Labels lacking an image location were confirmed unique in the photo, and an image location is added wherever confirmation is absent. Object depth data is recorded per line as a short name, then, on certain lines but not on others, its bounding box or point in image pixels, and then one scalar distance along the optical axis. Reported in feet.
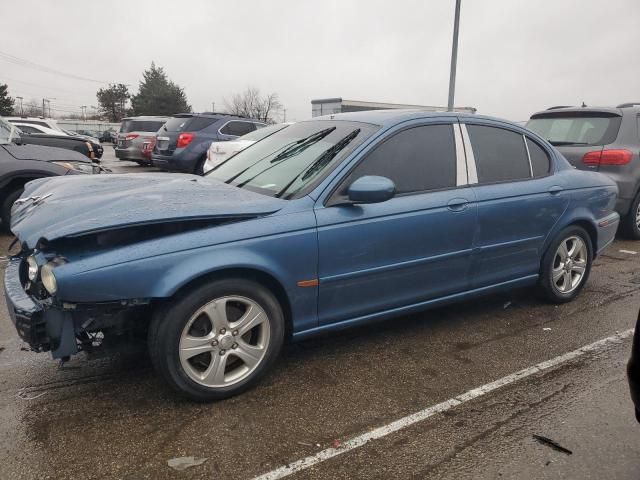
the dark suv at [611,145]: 21.02
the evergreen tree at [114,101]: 257.75
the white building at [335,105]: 57.50
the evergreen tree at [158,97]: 203.00
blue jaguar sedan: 8.08
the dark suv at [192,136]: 34.37
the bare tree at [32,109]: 299.50
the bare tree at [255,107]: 224.35
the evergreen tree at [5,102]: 167.12
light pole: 39.68
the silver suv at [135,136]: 51.93
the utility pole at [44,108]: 307.37
